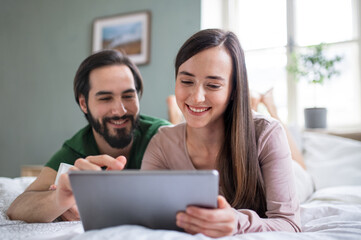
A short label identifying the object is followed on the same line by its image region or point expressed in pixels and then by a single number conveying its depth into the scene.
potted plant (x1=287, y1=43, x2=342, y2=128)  2.58
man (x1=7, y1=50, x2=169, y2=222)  1.35
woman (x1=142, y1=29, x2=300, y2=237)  0.96
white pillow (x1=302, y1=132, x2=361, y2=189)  1.79
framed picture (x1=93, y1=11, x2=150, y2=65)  3.17
